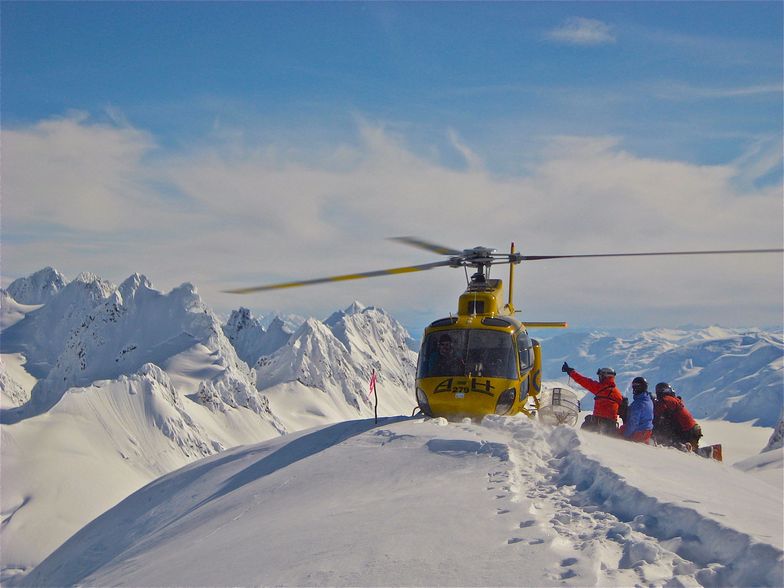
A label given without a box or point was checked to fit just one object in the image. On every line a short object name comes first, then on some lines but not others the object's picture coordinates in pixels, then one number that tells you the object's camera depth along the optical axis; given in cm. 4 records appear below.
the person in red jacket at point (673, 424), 1590
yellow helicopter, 1481
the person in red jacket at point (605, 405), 1547
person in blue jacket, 1469
